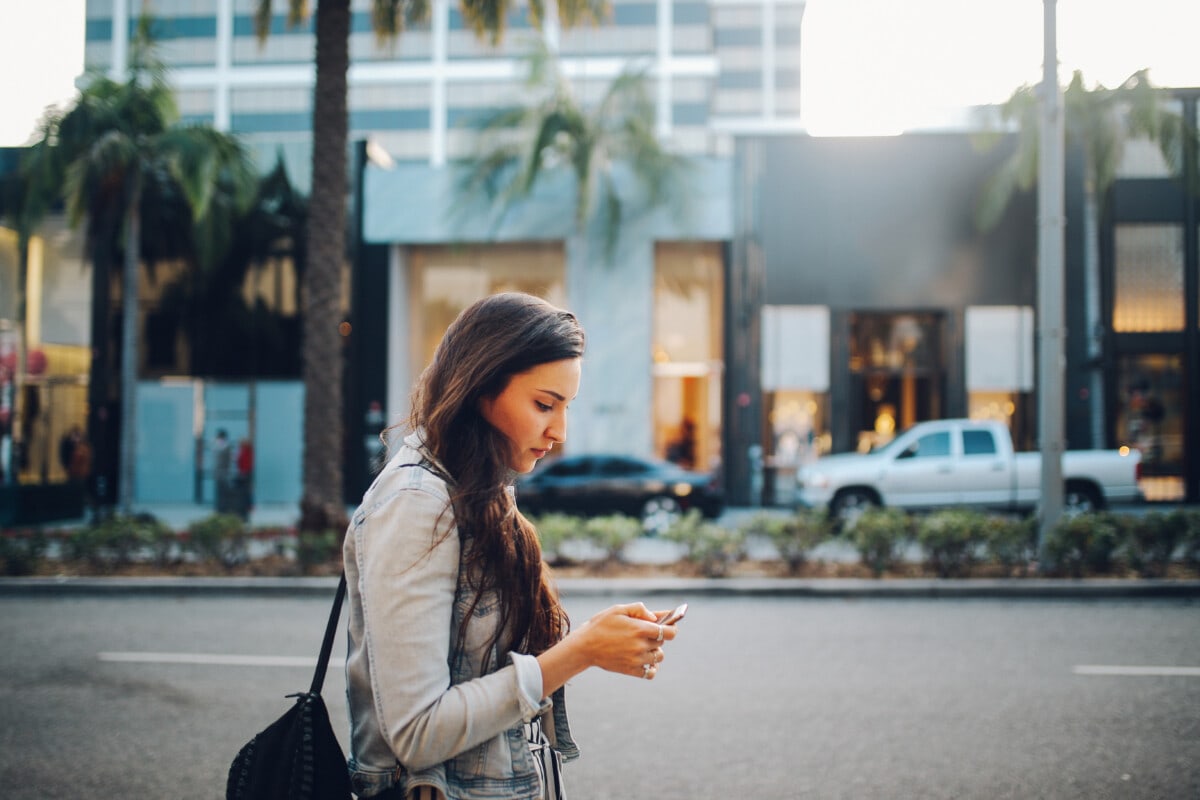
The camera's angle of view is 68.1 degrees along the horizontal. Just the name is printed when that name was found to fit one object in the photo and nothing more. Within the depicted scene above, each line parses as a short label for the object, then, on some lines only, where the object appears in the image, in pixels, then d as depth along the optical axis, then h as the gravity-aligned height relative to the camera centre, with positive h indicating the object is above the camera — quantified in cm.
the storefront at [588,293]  2112 +320
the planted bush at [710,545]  1042 -143
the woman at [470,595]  155 -32
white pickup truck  1587 -90
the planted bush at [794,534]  1051 -131
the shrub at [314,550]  1055 -153
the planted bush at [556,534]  1078 -136
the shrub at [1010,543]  1021 -135
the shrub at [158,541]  1102 -150
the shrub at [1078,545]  998 -134
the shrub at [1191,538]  1022 -127
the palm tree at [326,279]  1105 +178
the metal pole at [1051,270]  1054 +187
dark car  1614 -120
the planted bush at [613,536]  1079 -137
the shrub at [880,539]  1038 -134
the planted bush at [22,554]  1062 -162
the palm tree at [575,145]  1853 +592
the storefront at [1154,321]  2058 +249
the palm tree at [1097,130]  1862 +635
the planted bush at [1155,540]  1007 -129
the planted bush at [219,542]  1091 -150
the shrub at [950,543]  1021 -136
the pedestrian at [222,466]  1825 -95
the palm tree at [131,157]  1566 +478
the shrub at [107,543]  1095 -153
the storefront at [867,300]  2062 +293
